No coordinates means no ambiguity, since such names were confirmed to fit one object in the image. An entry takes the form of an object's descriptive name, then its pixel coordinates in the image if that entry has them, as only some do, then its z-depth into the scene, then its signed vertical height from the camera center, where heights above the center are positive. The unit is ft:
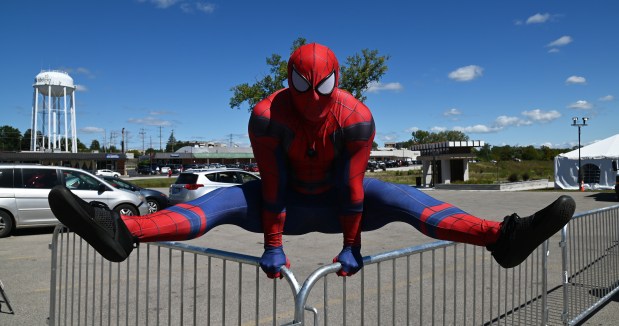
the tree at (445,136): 275.32 +17.77
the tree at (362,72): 65.31 +13.69
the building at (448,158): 82.38 +1.17
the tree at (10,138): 298.15 +16.76
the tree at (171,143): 384.43 +18.20
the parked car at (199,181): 39.55 -1.64
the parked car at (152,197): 38.73 -2.97
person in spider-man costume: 6.10 -0.63
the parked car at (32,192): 28.71 -1.94
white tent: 74.90 -0.24
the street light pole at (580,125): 76.22 +7.18
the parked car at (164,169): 180.22 -2.56
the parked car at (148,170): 175.52 -2.72
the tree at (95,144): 382.42 +16.78
